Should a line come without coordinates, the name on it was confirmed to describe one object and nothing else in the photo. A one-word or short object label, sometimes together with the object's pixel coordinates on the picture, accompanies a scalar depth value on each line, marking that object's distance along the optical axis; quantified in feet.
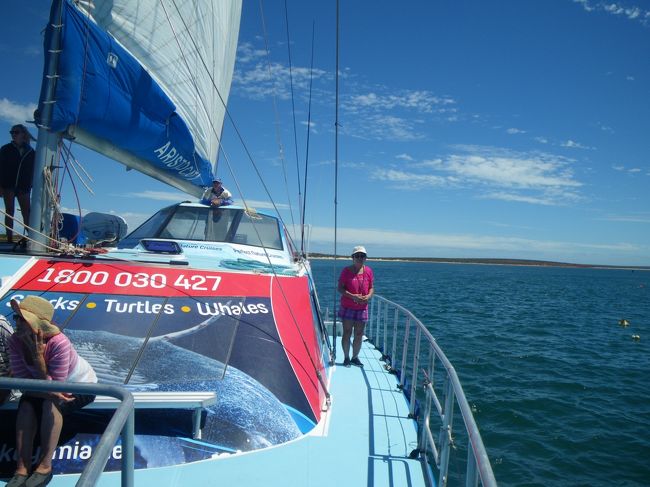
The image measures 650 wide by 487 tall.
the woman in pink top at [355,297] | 20.06
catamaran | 9.61
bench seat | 9.15
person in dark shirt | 17.92
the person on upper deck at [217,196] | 21.17
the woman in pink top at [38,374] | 8.33
